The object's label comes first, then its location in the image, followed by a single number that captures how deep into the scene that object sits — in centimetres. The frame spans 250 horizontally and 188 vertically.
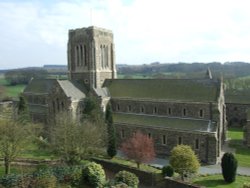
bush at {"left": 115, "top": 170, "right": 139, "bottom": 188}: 2806
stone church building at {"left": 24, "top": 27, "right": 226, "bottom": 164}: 4088
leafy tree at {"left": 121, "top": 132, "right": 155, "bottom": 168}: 3500
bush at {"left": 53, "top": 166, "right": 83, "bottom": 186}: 2906
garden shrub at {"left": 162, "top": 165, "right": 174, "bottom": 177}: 3153
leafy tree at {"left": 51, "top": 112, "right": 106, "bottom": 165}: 3419
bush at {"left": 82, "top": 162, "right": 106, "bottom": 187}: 2880
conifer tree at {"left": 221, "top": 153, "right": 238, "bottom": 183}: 3144
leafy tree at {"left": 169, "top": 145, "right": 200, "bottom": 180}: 3123
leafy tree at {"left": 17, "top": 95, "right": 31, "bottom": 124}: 5088
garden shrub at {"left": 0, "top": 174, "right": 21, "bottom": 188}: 2744
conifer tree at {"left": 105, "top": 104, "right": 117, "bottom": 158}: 4050
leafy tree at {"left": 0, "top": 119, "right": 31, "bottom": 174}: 3234
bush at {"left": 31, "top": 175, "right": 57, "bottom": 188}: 2539
